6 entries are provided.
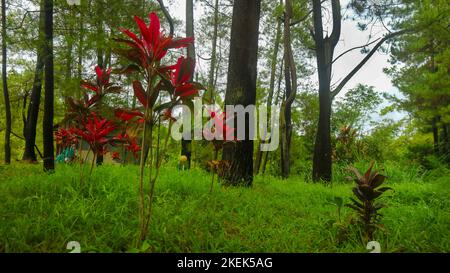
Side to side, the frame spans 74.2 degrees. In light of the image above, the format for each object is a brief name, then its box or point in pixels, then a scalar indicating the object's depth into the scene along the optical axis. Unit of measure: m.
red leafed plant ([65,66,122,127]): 2.99
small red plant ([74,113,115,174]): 2.88
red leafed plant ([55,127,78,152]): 3.46
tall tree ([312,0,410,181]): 6.80
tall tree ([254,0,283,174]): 12.18
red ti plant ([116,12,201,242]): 1.77
